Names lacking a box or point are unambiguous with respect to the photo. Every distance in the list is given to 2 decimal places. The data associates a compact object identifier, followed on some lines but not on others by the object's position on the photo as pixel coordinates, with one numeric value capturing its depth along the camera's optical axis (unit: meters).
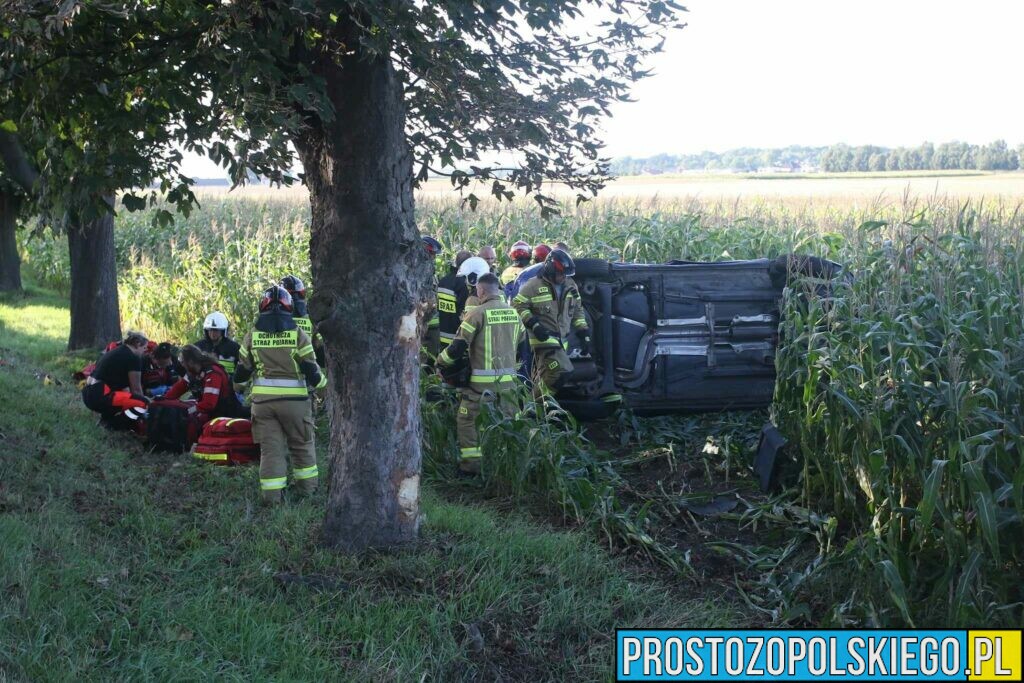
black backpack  9.20
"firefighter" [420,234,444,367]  11.02
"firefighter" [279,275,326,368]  9.45
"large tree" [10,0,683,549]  5.48
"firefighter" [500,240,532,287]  11.20
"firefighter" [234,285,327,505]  8.09
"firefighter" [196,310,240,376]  10.02
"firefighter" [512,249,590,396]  9.85
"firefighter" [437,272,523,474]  8.62
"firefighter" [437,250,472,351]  10.93
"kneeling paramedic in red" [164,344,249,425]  9.42
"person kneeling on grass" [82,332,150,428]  9.58
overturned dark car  10.21
